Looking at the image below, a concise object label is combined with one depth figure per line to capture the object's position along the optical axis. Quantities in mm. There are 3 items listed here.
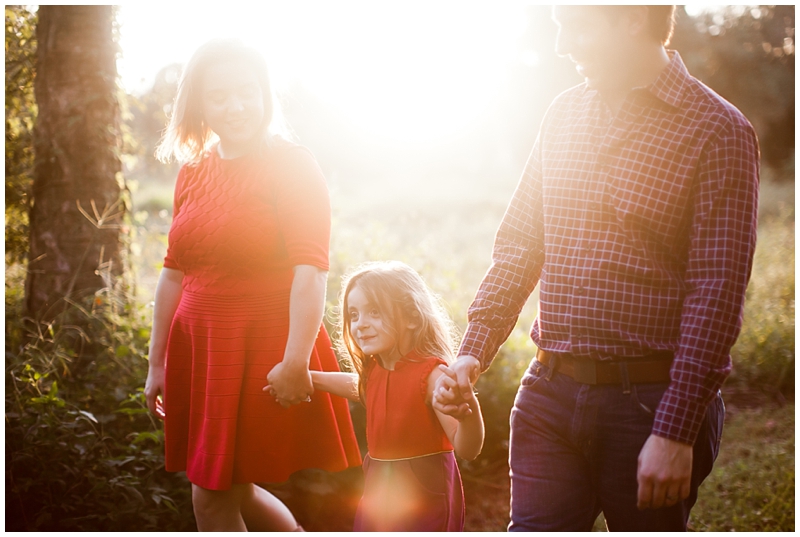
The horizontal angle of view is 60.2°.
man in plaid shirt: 1457
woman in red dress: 2039
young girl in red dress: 1936
